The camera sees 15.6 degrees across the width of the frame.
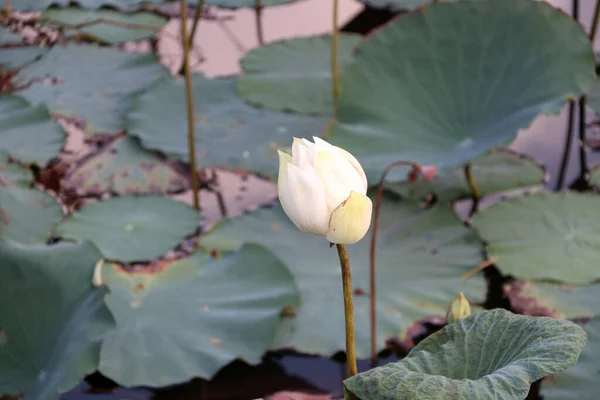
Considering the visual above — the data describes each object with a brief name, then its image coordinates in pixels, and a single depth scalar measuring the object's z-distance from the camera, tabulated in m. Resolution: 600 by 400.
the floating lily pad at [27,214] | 3.30
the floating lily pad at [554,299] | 2.82
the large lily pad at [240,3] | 5.55
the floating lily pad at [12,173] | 3.64
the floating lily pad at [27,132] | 3.83
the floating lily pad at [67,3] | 5.67
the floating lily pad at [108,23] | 5.30
